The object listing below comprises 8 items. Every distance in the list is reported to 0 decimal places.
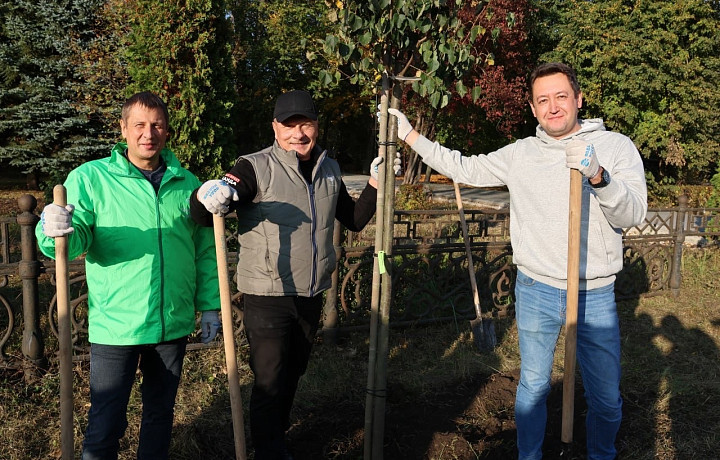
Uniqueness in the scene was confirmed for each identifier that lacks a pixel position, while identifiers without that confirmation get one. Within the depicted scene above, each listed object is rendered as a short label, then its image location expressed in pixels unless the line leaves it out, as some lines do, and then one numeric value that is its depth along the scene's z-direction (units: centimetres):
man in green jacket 225
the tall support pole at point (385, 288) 273
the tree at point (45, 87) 1266
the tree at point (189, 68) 720
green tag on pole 270
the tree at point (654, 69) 1459
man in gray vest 257
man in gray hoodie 248
